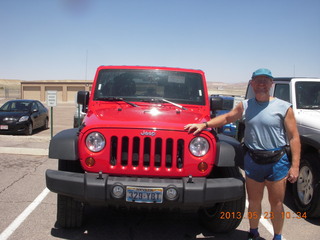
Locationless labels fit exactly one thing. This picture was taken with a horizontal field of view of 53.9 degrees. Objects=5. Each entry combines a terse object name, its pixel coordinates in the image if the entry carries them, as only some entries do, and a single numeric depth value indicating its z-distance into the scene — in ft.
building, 127.95
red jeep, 9.43
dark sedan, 35.81
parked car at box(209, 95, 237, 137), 33.94
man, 9.84
